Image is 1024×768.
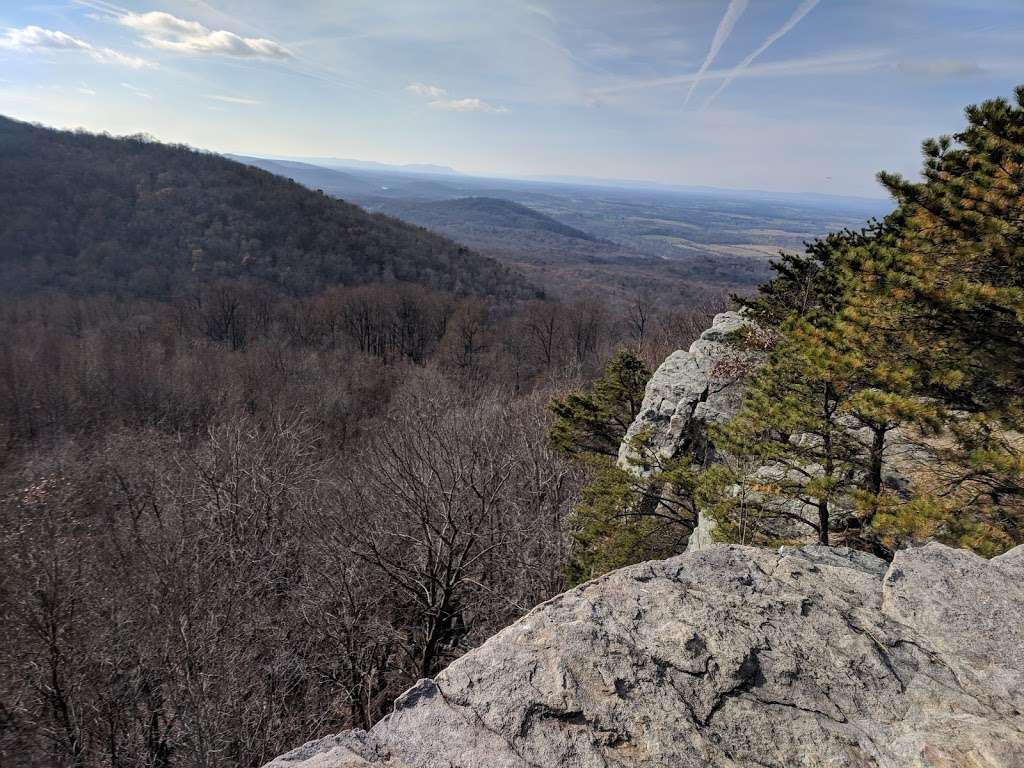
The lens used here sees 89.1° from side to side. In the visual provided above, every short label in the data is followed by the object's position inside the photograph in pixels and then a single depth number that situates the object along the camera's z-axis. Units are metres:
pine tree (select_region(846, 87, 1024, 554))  6.01
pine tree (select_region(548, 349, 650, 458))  17.05
